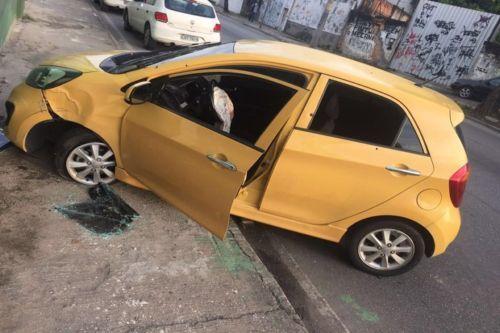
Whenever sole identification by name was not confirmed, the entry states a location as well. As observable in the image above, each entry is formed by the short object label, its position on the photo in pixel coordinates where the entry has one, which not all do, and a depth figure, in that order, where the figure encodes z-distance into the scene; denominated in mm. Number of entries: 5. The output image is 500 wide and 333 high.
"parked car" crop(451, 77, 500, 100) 19797
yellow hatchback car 3629
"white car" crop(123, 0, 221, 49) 11438
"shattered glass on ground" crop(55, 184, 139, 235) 3709
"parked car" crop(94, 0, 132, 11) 16602
